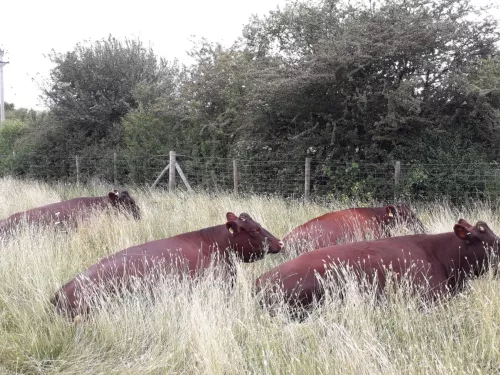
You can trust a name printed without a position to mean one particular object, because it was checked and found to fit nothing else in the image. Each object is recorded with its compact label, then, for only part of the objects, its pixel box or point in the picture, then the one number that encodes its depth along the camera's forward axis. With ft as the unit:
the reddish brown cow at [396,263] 13.02
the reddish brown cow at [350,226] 19.38
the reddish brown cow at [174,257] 13.09
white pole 97.71
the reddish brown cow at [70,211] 23.98
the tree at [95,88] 57.00
